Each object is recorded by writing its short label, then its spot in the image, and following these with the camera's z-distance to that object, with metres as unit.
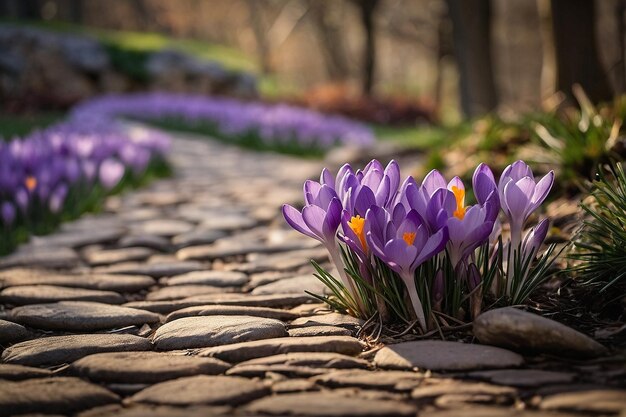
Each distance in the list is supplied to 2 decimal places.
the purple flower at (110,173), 5.51
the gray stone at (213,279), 3.41
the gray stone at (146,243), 4.33
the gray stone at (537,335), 2.05
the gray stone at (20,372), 2.16
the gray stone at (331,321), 2.55
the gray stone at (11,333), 2.62
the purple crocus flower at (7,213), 4.32
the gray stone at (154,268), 3.65
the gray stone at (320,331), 2.46
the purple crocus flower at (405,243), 2.22
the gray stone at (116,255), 3.96
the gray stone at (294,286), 3.14
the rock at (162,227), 4.74
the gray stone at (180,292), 3.19
